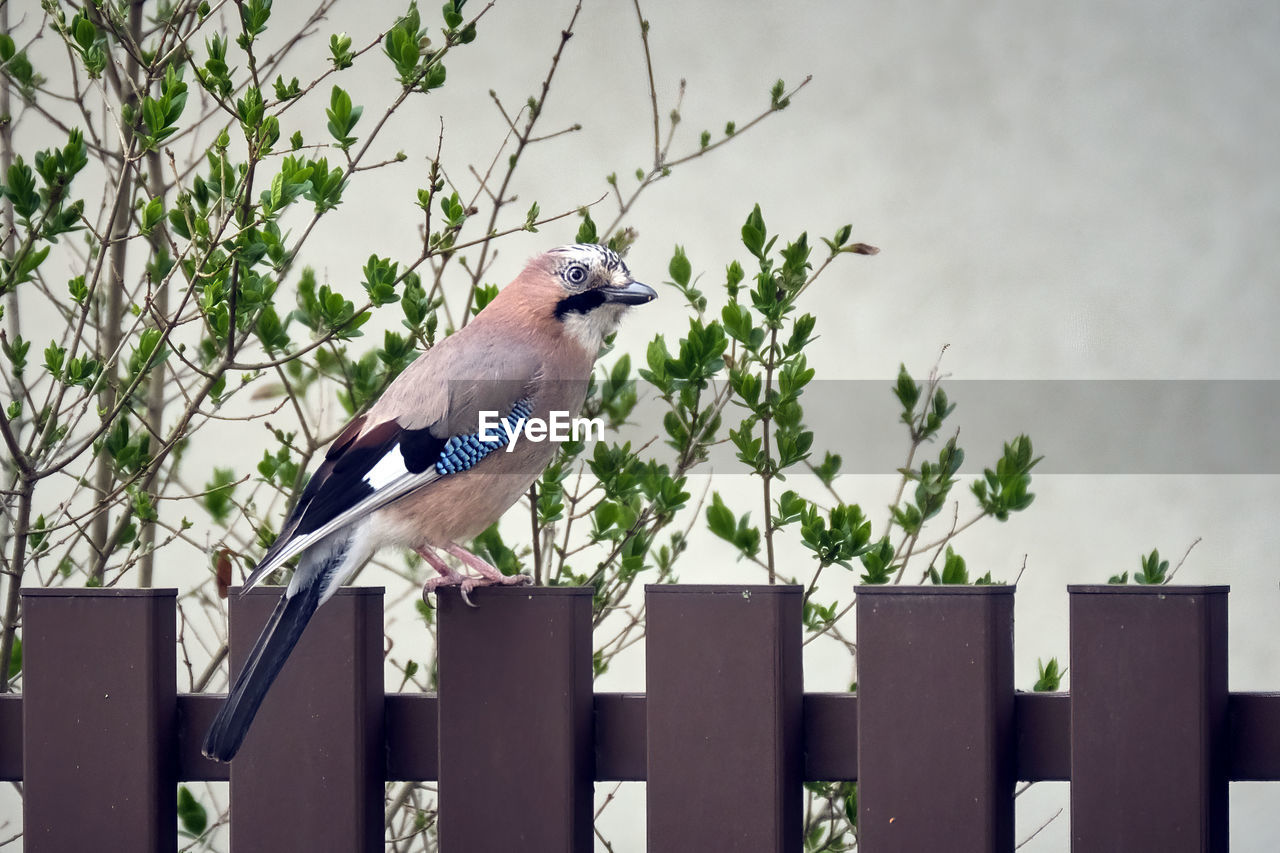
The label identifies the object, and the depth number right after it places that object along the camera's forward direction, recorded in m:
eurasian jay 8.63
